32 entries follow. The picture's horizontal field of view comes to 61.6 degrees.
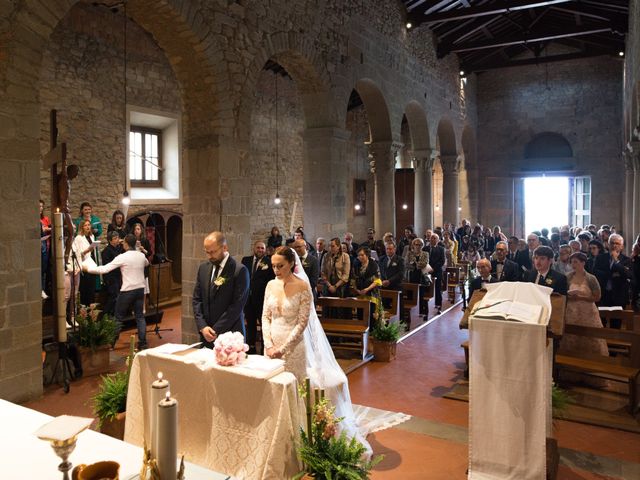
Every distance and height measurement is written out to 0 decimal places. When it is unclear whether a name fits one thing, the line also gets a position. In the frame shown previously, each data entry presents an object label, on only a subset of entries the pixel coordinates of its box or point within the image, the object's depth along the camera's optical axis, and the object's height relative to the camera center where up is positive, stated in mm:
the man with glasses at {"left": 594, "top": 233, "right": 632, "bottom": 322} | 7188 -715
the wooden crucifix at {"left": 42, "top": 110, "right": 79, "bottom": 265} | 5484 +526
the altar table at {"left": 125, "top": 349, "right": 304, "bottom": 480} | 2885 -1074
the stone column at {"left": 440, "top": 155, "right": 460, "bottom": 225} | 18969 +1379
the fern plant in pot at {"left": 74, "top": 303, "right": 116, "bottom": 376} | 6312 -1351
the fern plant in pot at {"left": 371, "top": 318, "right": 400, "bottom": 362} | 6879 -1479
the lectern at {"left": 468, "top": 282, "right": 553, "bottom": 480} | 3379 -1129
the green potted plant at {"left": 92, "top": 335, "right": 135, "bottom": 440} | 3850 -1326
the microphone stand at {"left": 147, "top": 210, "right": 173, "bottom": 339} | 8288 -948
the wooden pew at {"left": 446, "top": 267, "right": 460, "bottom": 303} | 11234 -1230
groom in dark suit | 4742 -579
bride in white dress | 3971 -811
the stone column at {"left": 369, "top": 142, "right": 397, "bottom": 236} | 13320 +946
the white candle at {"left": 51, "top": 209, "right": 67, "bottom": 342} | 5445 -267
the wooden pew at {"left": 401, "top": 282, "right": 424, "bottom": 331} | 8785 -1231
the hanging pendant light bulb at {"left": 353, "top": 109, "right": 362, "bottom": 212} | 18808 +2589
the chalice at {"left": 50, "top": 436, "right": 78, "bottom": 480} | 1583 -664
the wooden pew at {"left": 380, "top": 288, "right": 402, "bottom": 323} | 7953 -1128
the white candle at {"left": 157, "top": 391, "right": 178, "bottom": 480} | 1577 -632
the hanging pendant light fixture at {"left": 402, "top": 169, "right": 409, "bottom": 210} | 18203 +1077
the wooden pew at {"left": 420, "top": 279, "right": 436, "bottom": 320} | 9422 -1279
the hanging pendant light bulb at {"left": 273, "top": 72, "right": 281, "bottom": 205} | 14970 +1444
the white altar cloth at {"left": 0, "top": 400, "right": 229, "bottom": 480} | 1912 -873
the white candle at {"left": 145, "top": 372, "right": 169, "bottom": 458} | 1612 -543
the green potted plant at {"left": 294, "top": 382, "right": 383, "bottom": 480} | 2957 -1271
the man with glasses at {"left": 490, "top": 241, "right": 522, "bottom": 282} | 6754 -580
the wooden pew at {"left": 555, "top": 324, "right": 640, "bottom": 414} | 4988 -1365
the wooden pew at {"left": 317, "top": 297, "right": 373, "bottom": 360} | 6824 -1276
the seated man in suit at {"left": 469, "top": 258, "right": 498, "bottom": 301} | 6309 -601
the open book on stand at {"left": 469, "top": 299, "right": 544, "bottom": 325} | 3436 -577
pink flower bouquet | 3094 -726
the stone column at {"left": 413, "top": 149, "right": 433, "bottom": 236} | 16188 +937
